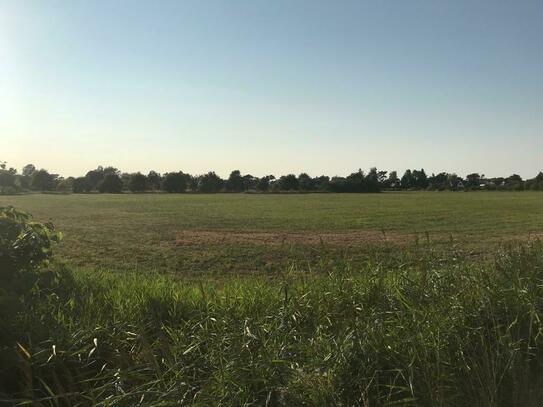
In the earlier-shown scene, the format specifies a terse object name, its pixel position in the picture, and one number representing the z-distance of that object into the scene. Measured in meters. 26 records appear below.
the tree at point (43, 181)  146.88
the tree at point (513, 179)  162.26
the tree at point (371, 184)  141.75
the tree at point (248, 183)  152.12
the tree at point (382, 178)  157.00
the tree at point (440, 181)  163.88
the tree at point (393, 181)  162.88
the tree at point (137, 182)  149.75
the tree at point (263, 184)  151.61
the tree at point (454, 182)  161.38
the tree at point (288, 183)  150.38
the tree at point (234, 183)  150.38
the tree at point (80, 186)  146.88
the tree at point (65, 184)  146.36
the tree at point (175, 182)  148.00
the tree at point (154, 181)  154.24
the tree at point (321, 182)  144.50
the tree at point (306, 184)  149.70
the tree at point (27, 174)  144.40
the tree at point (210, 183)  148.00
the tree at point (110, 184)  144.00
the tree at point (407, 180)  168.62
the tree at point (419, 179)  171.50
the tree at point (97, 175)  152.34
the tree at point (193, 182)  150.38
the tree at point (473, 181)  166.15
